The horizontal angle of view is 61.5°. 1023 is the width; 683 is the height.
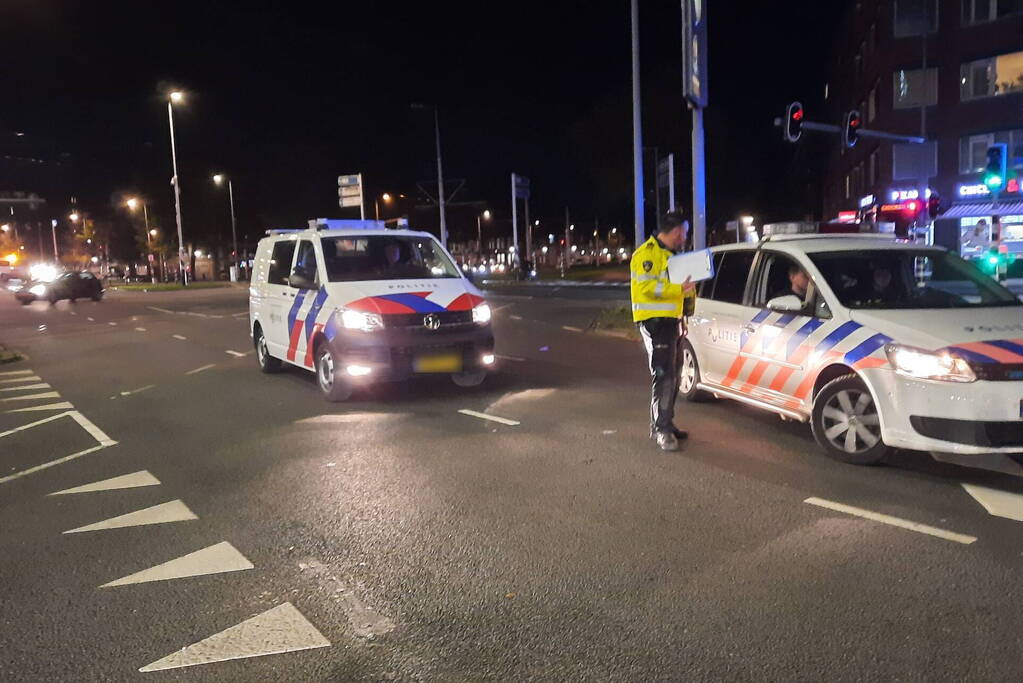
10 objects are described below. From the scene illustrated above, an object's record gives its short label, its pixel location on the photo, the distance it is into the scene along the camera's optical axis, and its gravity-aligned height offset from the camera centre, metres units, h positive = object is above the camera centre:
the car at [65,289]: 38.74 -0.65
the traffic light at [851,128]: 20.01 +2.57
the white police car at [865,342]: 5.51 -0.76
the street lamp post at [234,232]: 64.88 +2.66
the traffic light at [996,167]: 17.97 +1.35
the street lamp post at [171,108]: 45.72 +8.82
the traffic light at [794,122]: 18.98 +2.64
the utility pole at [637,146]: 17.08 +2.14
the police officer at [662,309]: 6.61 -0.48
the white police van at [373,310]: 8.84 -0.53
